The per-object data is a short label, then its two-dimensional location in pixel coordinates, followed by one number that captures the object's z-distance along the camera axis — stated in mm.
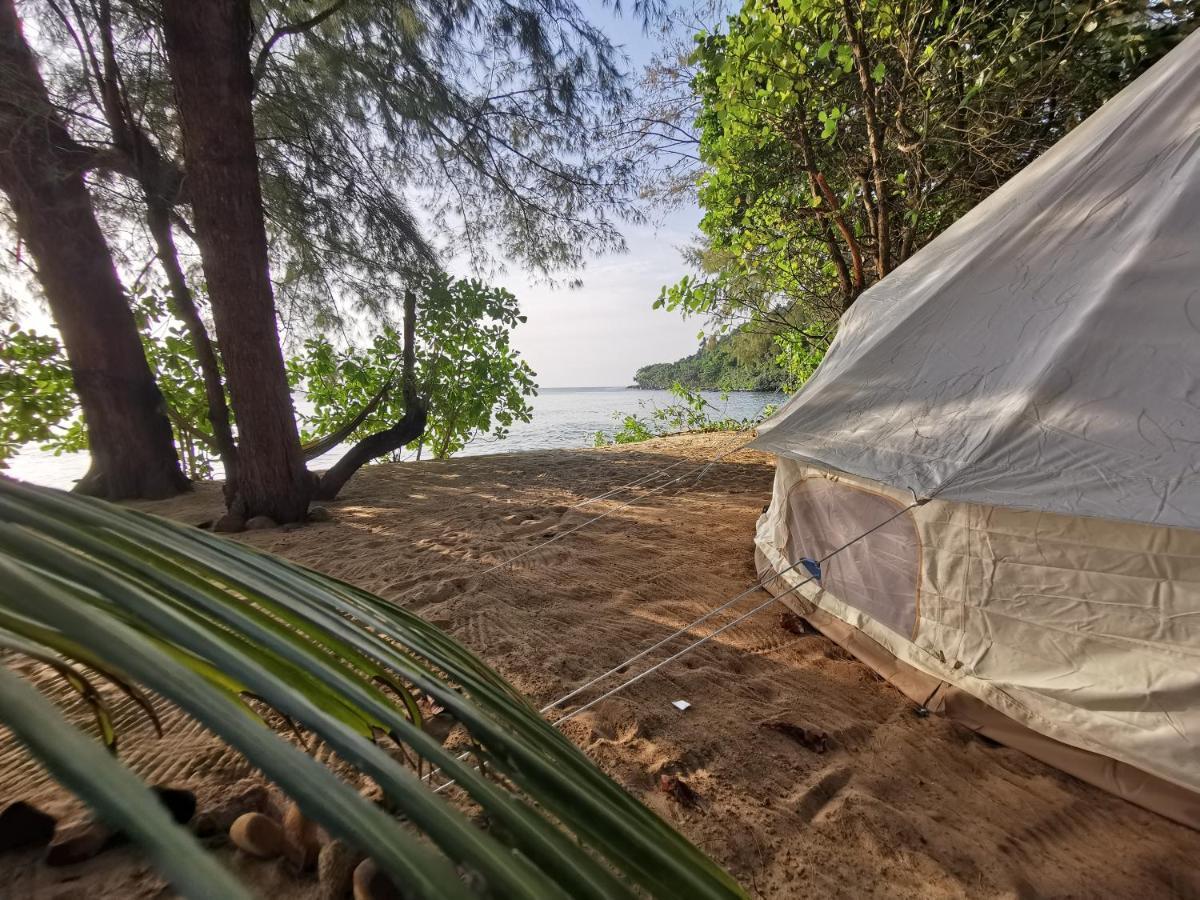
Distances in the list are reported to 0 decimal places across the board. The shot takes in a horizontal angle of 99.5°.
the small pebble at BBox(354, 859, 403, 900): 887
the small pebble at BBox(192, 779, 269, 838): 1052
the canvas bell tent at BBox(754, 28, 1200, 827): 1386
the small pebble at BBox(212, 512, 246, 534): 3736
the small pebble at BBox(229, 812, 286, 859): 1006
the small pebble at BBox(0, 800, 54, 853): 835
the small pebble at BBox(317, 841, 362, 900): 958
